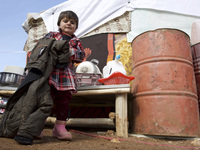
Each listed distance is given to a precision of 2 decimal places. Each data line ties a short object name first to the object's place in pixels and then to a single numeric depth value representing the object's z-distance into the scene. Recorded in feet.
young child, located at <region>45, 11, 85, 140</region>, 4.02
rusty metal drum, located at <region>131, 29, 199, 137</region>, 4.67
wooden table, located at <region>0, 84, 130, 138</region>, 4.82
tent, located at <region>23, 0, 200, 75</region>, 8.04
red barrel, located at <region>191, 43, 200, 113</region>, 5.93
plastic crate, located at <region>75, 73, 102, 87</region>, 5.88
